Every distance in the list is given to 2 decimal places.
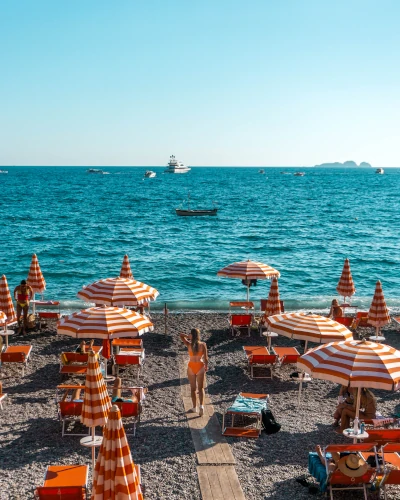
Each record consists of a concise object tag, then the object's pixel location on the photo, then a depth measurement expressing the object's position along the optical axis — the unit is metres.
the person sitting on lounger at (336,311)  18.78
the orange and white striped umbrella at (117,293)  15.34
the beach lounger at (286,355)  14.32
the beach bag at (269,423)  10.80
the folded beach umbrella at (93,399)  8.66
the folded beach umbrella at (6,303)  16.16
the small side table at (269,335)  15.67
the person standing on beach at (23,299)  17.53
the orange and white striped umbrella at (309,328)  12.39
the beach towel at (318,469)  8.59
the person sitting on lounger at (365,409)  10.72
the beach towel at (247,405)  10.97
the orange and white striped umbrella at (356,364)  9.21
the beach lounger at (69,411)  10.61
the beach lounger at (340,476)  8.48
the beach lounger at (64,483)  7.84
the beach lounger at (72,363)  13.33
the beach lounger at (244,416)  10.74
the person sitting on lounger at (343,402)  10.86
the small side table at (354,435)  9.68
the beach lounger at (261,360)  13.89
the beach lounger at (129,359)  13.81
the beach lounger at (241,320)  17.70
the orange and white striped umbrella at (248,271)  17.53
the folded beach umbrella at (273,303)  16.44
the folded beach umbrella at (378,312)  16.52
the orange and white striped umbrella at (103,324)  12.21
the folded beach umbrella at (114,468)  6.34
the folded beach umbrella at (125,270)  19.27
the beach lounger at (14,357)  13.80
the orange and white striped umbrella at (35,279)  18.80
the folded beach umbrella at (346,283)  19.33
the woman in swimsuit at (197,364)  11.32
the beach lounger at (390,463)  8.33
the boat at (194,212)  67.81
